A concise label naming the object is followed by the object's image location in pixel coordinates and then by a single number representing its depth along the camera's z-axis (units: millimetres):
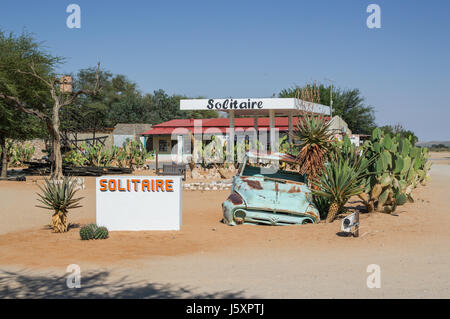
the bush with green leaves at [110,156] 29938
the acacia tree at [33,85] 24250
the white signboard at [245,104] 34000
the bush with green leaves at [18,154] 39375
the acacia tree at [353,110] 68431
